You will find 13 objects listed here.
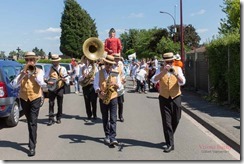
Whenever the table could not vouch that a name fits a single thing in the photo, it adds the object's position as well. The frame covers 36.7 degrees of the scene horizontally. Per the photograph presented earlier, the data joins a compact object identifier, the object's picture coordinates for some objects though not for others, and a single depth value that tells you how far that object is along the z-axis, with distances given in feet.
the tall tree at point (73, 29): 248.93
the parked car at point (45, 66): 55.25
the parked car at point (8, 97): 28.04
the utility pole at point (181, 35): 82.17
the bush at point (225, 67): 36.04
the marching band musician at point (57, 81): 32.07
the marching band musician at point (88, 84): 33.40
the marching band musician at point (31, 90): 21.74
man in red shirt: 36.52
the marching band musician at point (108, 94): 23.15
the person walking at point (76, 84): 62.44
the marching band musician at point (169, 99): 21.65
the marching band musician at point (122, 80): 29.73
